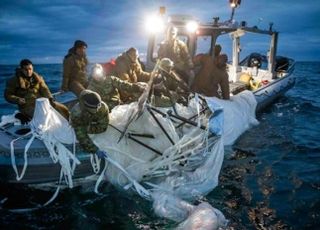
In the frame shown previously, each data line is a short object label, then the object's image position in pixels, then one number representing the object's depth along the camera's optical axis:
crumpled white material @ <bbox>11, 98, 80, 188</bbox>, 5.73
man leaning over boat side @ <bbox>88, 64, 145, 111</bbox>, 6.56
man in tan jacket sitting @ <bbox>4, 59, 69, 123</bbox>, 6.63
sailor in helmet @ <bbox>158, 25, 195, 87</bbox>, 9.53
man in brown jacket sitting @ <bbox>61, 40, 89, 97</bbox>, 8.05
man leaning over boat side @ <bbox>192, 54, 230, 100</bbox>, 9.77
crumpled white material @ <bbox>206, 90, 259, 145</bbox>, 9.44
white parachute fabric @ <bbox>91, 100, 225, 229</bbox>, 6.10
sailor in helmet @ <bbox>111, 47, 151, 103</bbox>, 7.87
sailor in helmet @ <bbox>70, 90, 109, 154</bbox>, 5.84
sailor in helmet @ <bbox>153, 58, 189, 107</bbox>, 7.15
